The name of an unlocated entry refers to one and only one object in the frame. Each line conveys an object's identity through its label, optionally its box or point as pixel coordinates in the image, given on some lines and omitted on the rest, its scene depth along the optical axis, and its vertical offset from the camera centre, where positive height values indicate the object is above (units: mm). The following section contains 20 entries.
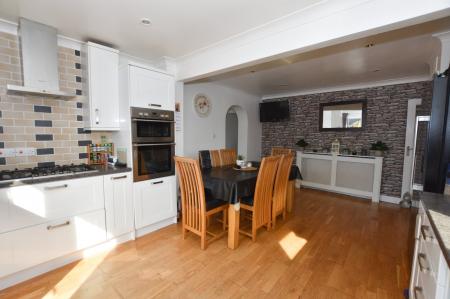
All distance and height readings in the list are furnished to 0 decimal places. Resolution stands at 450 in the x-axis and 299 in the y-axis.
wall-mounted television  4945 +595
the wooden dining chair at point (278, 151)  3680 -298
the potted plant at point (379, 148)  3742 -221
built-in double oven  2350 -111
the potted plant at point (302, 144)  4699 -203
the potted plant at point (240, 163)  3025 -423
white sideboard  3879 -783
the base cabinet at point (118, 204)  2186 -781
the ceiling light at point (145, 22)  1832 +1023
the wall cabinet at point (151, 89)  2330 +544
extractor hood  1855 +691
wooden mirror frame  4059 +470
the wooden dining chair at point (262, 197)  2283 -741
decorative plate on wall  3758 +553
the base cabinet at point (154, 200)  2430 -839
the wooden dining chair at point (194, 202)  2130 -764
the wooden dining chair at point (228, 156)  3433 -379
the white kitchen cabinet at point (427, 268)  845 -636
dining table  2160 -603
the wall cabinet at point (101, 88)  2207 +509
